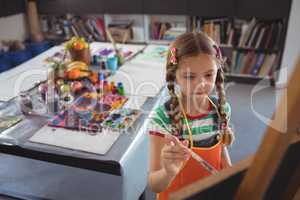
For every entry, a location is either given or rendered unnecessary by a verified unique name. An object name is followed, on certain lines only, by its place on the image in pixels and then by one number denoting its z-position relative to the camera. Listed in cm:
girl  92
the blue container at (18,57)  395
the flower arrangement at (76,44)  228
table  138
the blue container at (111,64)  233
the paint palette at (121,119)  161
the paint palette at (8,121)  163
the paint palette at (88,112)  162
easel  33
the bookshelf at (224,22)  355
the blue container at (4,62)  386
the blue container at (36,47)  422
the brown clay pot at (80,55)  230
